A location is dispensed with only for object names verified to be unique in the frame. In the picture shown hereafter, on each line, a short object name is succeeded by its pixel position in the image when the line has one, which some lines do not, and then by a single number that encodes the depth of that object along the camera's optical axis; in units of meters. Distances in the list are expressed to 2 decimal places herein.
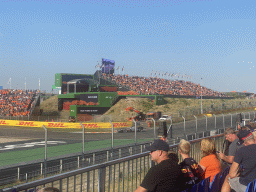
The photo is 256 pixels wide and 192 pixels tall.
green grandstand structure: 46.50
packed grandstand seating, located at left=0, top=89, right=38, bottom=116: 45.83
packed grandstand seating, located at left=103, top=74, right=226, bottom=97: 59.16
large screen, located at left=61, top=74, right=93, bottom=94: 58.78
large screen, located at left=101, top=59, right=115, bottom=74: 74.00
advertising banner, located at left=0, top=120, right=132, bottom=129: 31.56
